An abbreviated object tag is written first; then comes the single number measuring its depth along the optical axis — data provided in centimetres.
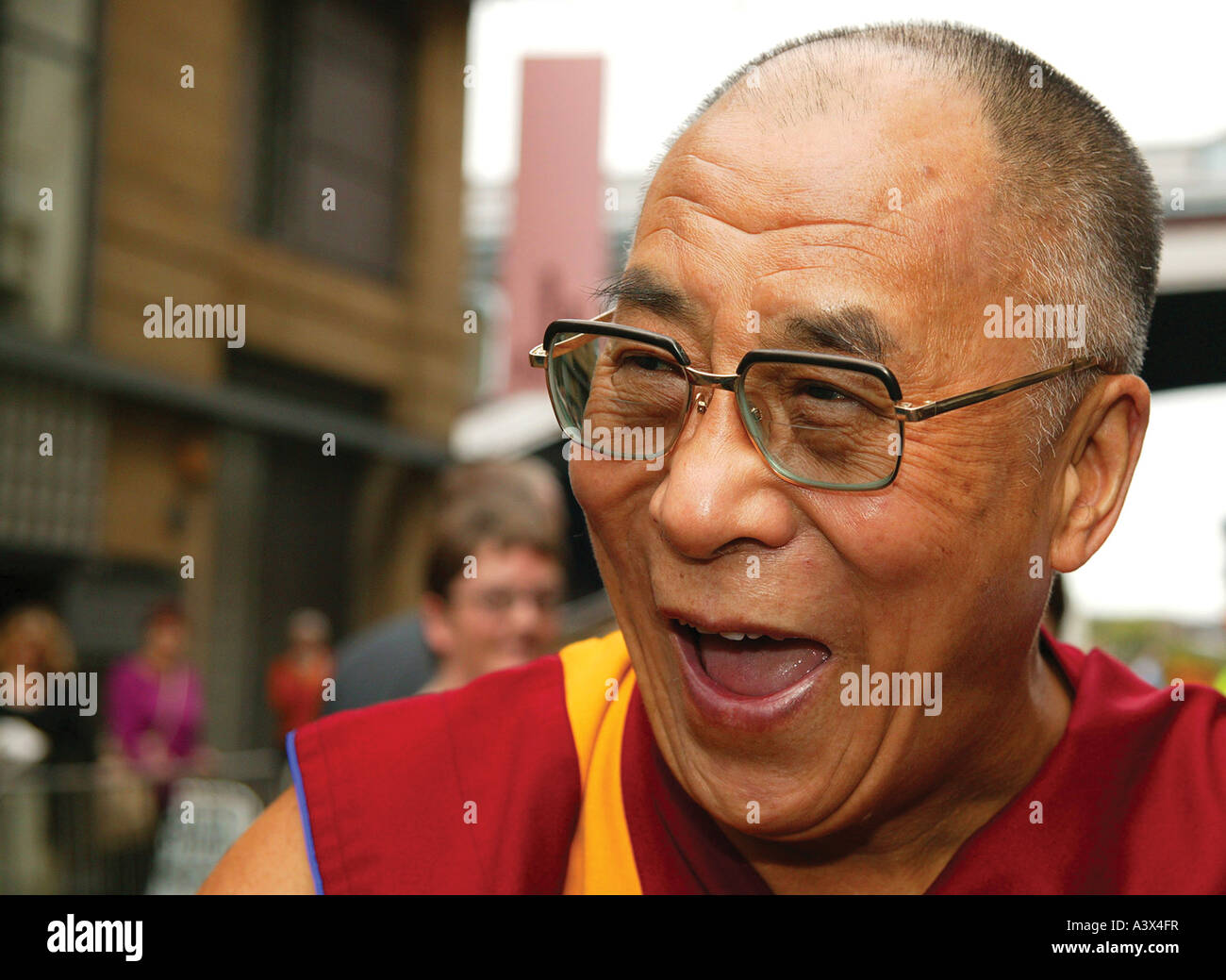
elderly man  105
